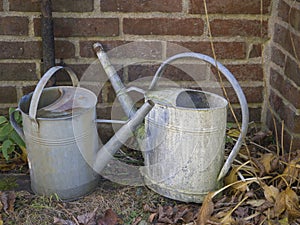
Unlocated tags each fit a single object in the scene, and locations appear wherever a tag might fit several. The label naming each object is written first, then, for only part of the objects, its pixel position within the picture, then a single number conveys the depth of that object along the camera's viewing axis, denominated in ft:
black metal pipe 5.18
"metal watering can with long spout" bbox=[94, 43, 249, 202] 4.46
